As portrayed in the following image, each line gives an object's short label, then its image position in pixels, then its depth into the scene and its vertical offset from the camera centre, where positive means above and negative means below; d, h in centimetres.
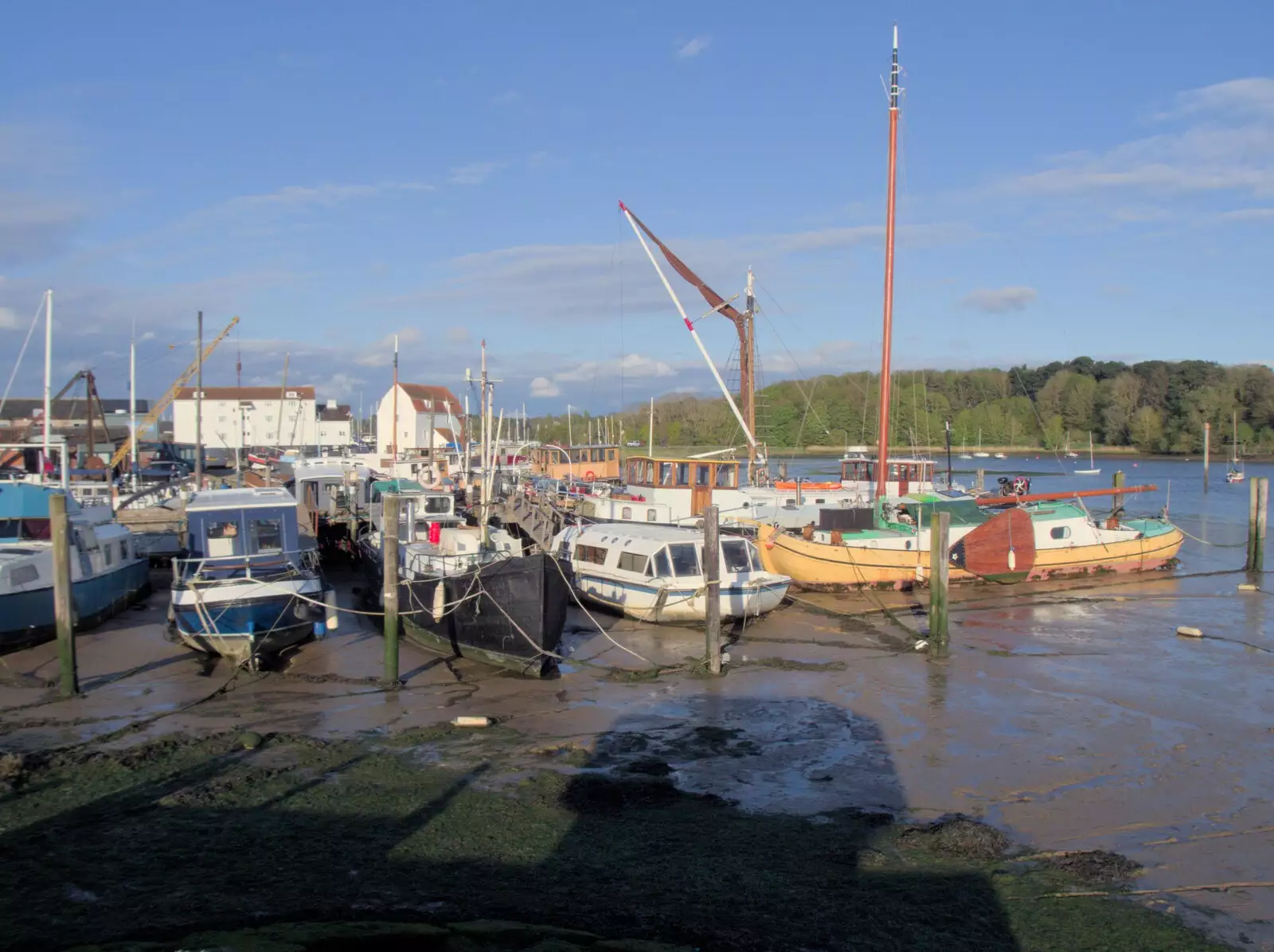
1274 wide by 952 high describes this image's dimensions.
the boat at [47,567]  1892 -282
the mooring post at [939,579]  1894 -259
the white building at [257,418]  11006 +190
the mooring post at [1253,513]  3098 -214
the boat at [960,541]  2767 -292
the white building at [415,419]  9338 +178
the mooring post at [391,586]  1630 -243
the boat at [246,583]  1775 -274
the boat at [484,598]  1739 -295
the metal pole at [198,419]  3769 +62
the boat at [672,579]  2180 -310
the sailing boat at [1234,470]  7431 -219
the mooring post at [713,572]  1717 -229
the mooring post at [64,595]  1518 -245
